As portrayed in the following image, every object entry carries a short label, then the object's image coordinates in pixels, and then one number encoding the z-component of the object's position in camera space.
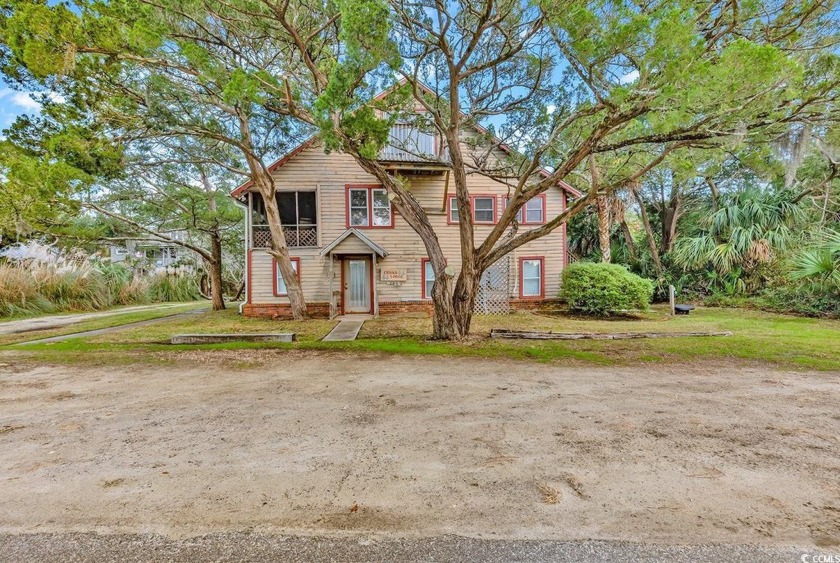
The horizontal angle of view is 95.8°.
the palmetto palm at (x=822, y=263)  10.80
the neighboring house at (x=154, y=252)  30.35
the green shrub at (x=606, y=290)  12.87
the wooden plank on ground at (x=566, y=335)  8.45
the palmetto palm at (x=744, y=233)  13.66
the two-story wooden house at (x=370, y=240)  13.82
